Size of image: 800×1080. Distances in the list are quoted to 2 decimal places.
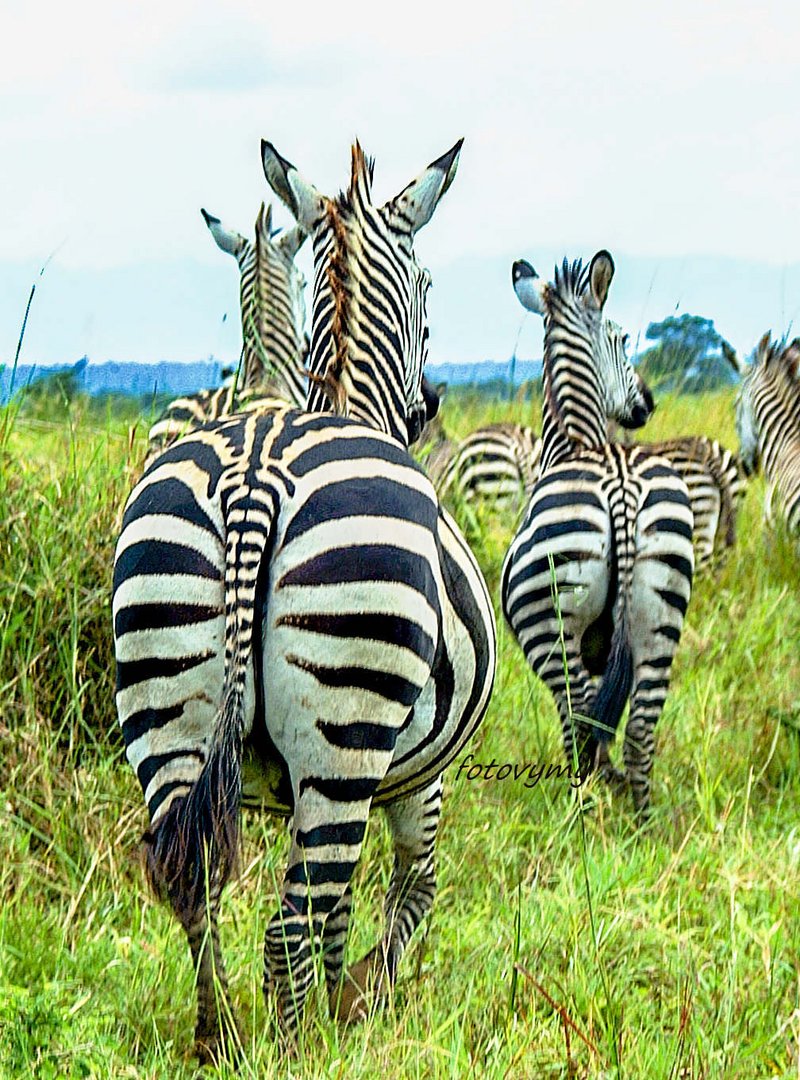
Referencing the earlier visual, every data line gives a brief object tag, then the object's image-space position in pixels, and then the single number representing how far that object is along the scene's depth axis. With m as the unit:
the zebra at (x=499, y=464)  20.09
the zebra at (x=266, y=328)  13.36
